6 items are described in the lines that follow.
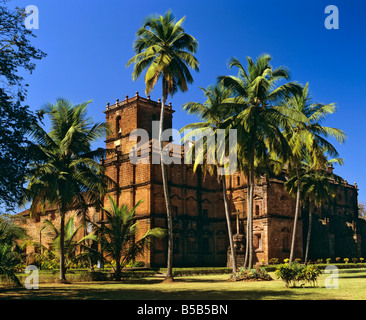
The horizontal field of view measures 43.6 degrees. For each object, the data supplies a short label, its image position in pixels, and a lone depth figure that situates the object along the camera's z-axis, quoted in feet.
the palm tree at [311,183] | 120.06
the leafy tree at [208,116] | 87.40
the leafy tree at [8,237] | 79.87
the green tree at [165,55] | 80.64
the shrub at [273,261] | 146.10
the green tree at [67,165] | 76.07
